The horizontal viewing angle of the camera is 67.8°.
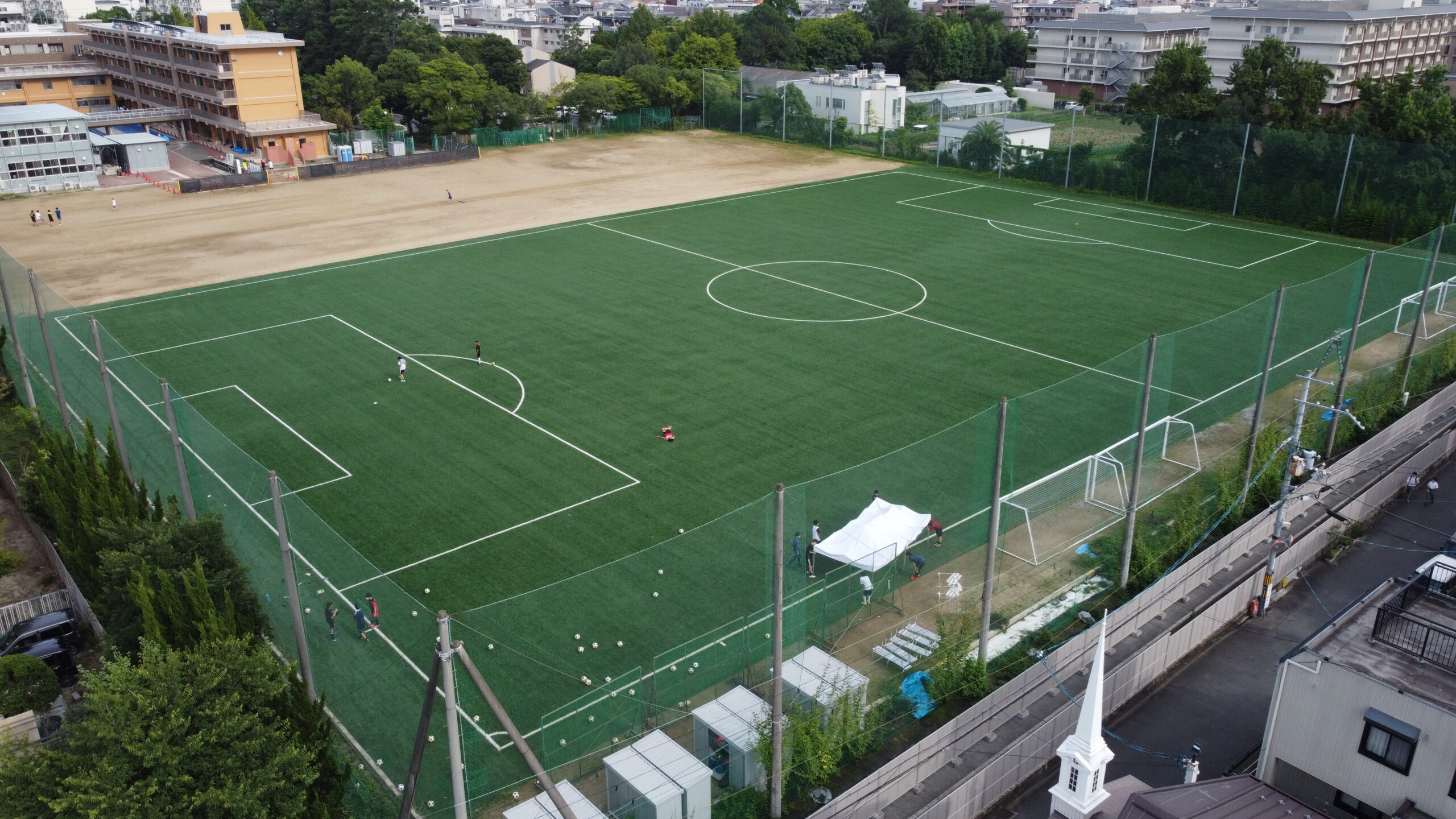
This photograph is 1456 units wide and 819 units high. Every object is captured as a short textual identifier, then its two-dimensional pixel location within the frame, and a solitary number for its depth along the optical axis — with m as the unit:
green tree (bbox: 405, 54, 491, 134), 85.81
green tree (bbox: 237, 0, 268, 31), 137.50
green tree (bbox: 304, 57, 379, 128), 96.94
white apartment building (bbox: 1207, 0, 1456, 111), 122.81
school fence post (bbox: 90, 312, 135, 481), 25.25
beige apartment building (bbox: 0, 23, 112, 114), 99.44
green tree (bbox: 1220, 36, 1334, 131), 63.28
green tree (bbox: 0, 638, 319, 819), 14.08
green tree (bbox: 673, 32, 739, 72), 110.00
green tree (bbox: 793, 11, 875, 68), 147.38
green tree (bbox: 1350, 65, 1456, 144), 57.22
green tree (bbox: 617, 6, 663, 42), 136.38
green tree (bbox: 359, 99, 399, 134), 88.75
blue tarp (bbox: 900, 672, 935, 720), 19.55
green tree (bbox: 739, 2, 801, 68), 142.50
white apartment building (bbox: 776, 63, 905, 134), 93.06
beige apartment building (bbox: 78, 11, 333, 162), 86.44
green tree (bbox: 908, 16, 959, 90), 149.00
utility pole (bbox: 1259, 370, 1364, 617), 24.30
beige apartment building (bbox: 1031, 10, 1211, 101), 151.62
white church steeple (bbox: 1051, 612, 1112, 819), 16.19
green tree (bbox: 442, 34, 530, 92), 109.94
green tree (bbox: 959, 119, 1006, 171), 70.88
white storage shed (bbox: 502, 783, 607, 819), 15.91
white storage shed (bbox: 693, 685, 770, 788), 17.28
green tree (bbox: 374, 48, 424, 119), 96.00
